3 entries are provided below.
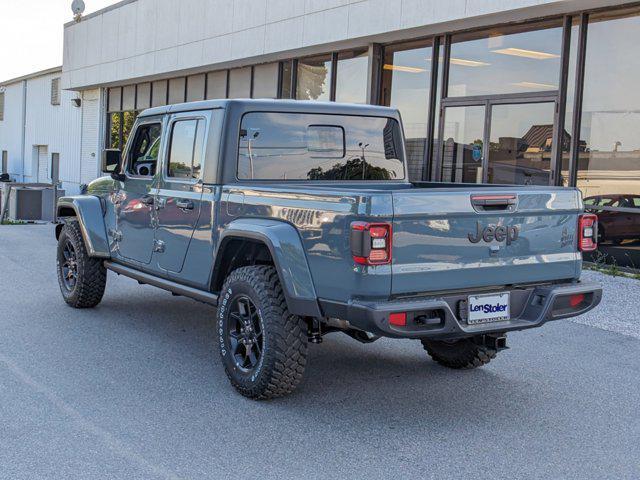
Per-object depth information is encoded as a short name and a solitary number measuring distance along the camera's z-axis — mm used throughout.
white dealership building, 11539
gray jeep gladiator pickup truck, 4617
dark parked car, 11133
